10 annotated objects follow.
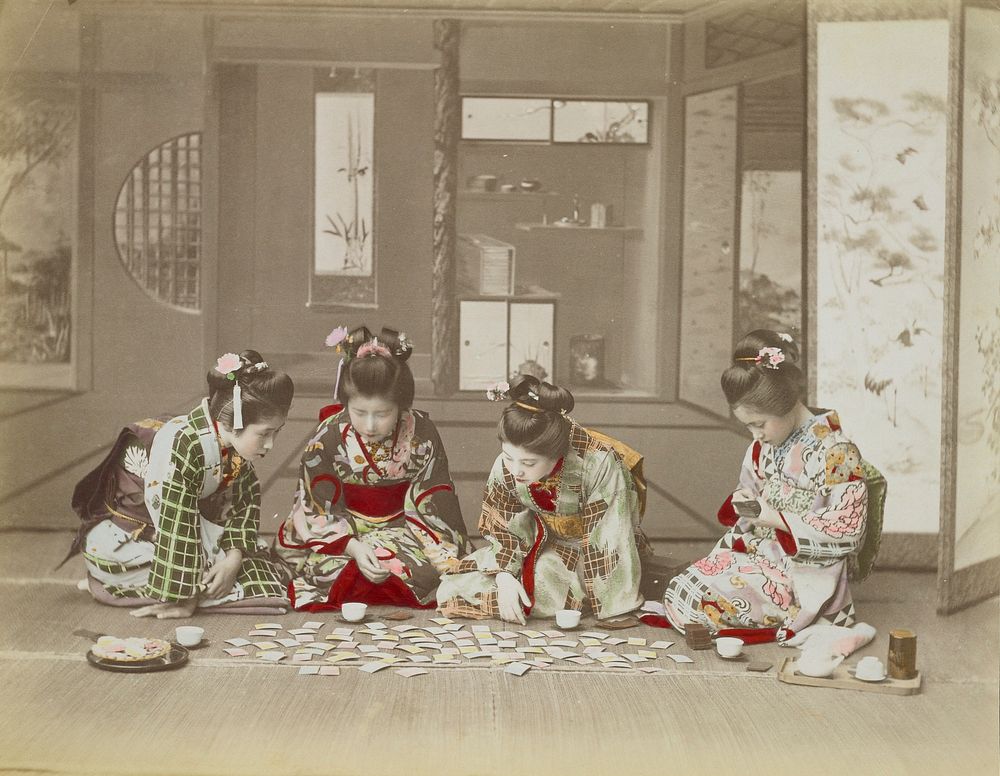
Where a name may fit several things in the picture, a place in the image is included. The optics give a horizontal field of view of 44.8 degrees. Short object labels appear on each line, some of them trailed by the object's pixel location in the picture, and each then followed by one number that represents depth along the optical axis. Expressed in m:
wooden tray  3.83
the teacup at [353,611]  4.25
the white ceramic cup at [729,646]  4.02
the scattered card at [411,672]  3.91
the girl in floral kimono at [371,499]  4.47
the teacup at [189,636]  4.06
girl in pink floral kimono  4.22
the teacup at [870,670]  3.86
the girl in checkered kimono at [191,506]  4.31
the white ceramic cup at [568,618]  4.25
